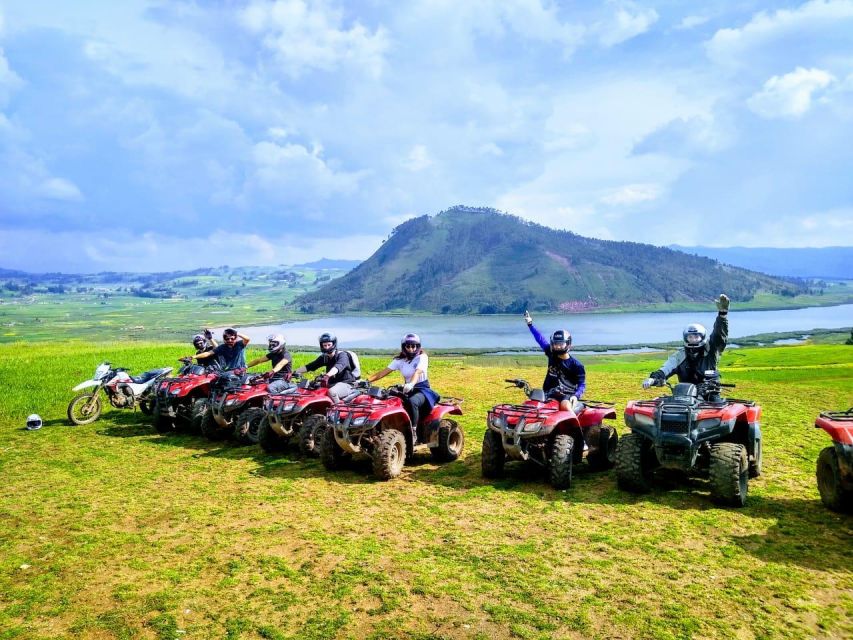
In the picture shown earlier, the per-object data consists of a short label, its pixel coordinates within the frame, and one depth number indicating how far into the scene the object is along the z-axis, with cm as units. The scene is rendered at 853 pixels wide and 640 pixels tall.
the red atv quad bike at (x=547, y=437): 891
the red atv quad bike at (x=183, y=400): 1351
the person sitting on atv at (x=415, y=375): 1049
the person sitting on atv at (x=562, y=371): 984
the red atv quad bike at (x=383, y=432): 972
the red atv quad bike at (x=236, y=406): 1231
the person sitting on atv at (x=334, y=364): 1216
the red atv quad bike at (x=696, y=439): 802
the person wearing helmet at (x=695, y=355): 925
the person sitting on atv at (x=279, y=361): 1291
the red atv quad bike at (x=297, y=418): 1125
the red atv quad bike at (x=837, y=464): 719
